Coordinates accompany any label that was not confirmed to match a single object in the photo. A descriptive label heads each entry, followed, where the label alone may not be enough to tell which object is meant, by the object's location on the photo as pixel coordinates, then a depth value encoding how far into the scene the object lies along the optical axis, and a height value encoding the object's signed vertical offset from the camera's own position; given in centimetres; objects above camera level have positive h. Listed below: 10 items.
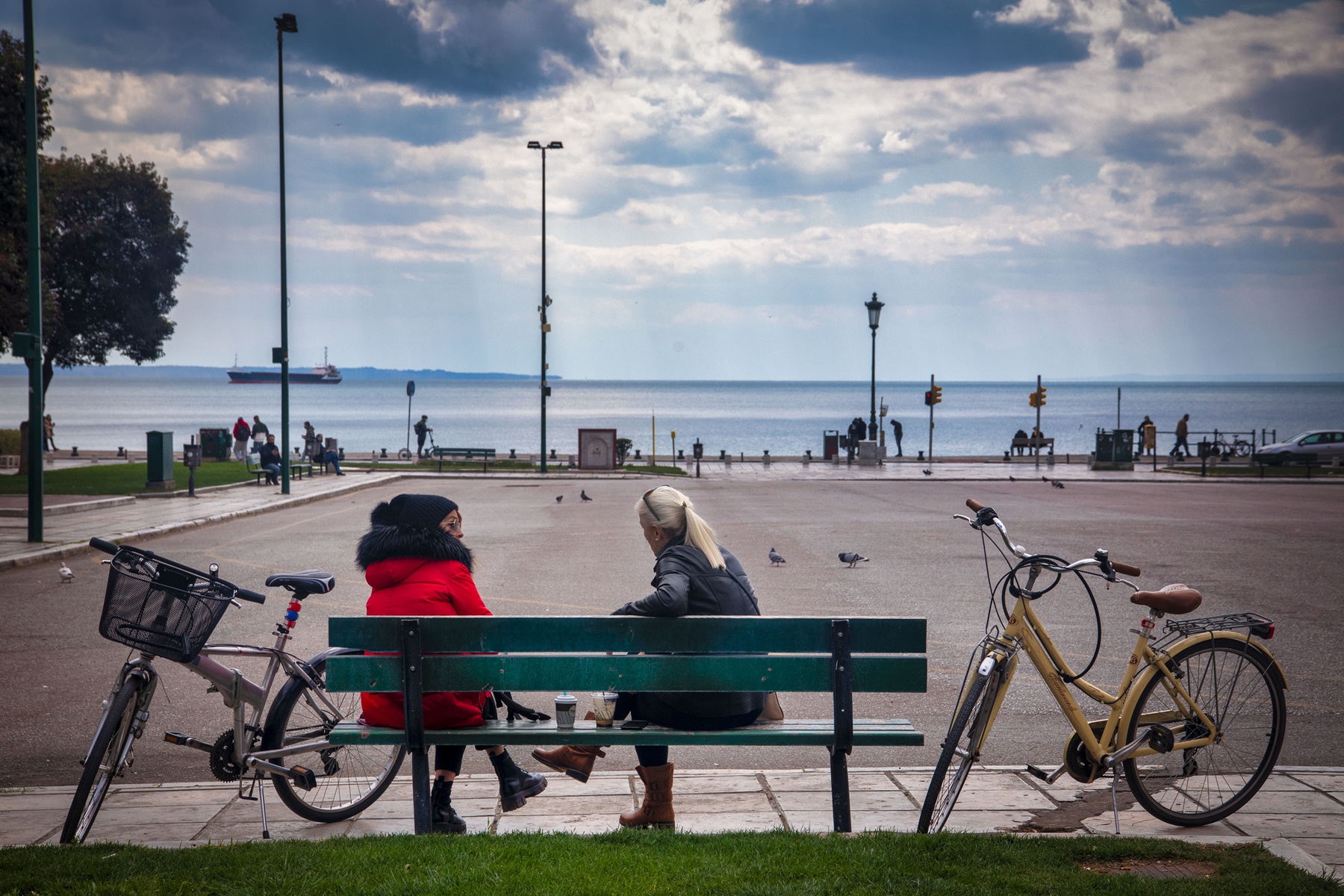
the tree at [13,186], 2358 +463
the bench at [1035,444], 4653 -161
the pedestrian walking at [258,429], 4556 -140
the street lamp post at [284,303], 2338 +224
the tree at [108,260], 4016 +528
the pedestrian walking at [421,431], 4590 -147
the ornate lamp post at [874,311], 4294 +394
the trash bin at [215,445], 3800 -179
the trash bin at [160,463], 2327 -153
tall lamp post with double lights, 3772 +377
